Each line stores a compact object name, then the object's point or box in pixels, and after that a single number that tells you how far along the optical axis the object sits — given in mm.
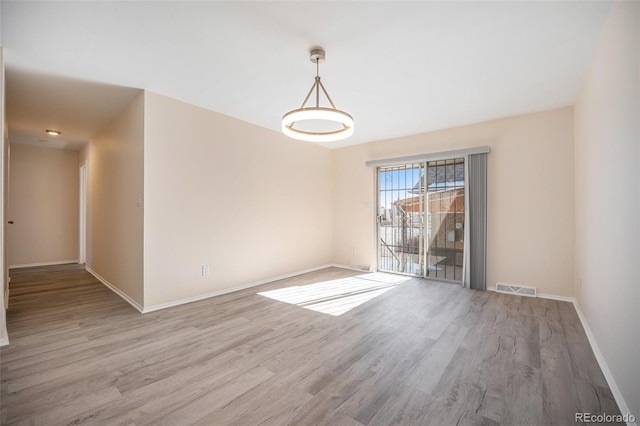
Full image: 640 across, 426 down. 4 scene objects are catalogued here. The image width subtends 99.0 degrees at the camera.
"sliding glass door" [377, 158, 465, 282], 4703
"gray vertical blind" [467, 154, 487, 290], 4297
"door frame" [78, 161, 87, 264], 6371
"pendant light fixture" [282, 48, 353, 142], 2521
